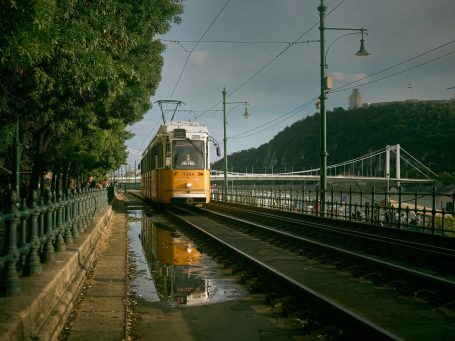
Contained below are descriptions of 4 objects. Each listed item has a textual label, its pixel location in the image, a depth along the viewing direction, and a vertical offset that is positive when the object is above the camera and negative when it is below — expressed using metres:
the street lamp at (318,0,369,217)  21.77 +3.79
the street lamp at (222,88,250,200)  38.80 +4.50
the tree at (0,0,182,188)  9.53 +2.27
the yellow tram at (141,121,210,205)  23.38 +0.81
